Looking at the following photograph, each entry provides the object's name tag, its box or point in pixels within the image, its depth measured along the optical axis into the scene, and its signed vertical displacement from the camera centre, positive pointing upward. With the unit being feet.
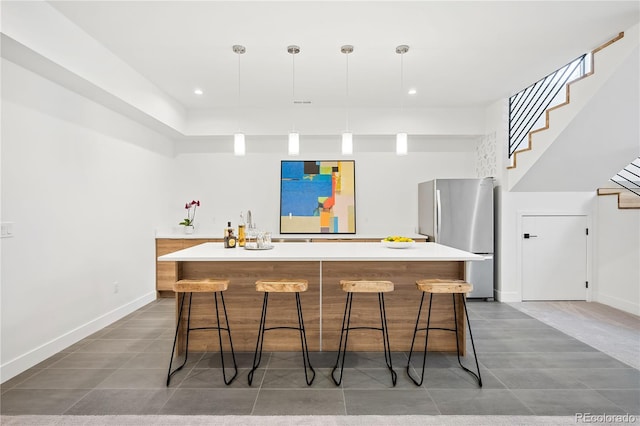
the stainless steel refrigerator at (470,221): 16.28 -0.21
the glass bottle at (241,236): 11.81 -0.66
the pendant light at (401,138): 10.85 +2.37
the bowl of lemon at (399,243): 10.99 -0.82
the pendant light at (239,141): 10.94 +2.31
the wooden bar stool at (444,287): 8.70 -1.75
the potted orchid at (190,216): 17.95 +0.00
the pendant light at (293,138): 10.85 +2.39
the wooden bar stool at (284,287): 8.68 -1.75
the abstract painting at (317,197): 18.70 +1.01
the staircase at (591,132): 10.48 +3.01
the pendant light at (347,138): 10.89 +2.38
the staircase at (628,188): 14.64 +1.26
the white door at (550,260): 16.29 -2.00
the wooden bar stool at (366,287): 8.71 -1.75
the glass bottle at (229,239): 10.93 -0.71
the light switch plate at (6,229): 8.71 -0.35
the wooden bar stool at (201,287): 8.70 -1.74
